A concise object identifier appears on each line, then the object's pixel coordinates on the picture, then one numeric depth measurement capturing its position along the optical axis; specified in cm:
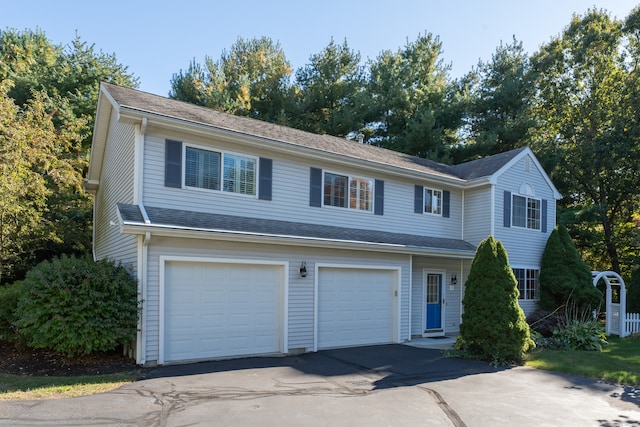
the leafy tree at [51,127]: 1402
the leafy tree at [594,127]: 2238
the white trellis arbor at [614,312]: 1502
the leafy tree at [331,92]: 2542
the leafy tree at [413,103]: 2433
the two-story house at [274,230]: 912
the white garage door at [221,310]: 900
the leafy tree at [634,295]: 1703
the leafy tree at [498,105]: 2500
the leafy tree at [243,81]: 2472
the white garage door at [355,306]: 1116
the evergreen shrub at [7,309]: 1020
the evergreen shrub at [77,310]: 802
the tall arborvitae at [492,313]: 1016
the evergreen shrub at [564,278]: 1558
